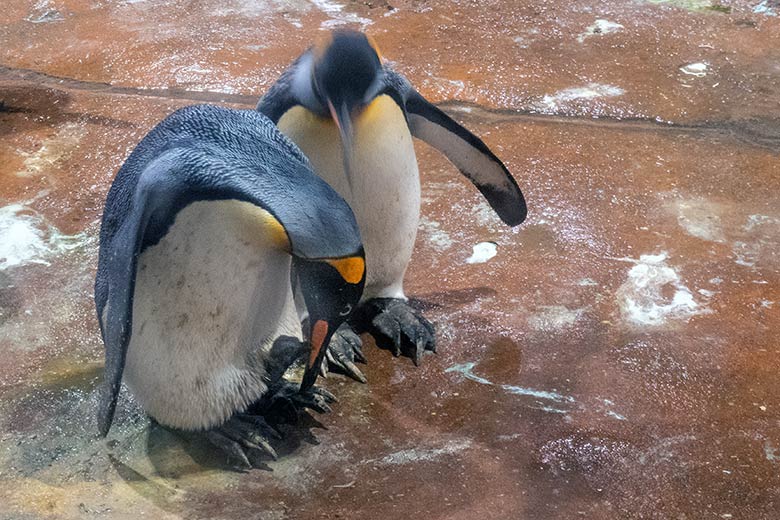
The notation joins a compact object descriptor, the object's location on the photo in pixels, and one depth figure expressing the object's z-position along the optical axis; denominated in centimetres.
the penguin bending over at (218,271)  504
